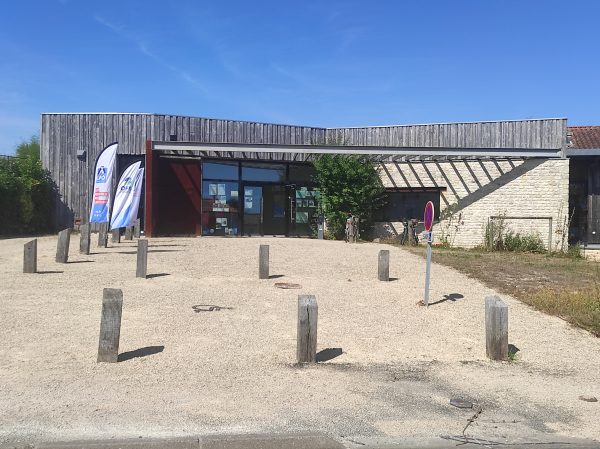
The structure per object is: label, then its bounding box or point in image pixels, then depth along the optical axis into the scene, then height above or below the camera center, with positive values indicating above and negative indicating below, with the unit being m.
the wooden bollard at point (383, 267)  11.45 -1.06
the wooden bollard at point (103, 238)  15.75 -0.69
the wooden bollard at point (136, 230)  18.42 -0.54
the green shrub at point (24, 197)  19.80 +0.68
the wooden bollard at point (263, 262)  11.29 -0.97
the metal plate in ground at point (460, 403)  4.98 -1.79
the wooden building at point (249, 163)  19.52 +2.25
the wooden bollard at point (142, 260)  10.78 -0.92
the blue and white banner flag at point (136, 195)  16.14 +0.66
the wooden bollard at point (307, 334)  6.31 -1.41
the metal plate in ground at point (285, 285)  10.59 -1.39
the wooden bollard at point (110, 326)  6.05 -1.30
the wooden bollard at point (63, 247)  12.34 -0.77
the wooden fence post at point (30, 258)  10.98 -0.93
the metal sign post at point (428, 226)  8.99 -0.10
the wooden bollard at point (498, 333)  6.75 -1.47
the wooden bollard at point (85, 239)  13.84 -0.65
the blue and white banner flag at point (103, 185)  15.40 +0.92
